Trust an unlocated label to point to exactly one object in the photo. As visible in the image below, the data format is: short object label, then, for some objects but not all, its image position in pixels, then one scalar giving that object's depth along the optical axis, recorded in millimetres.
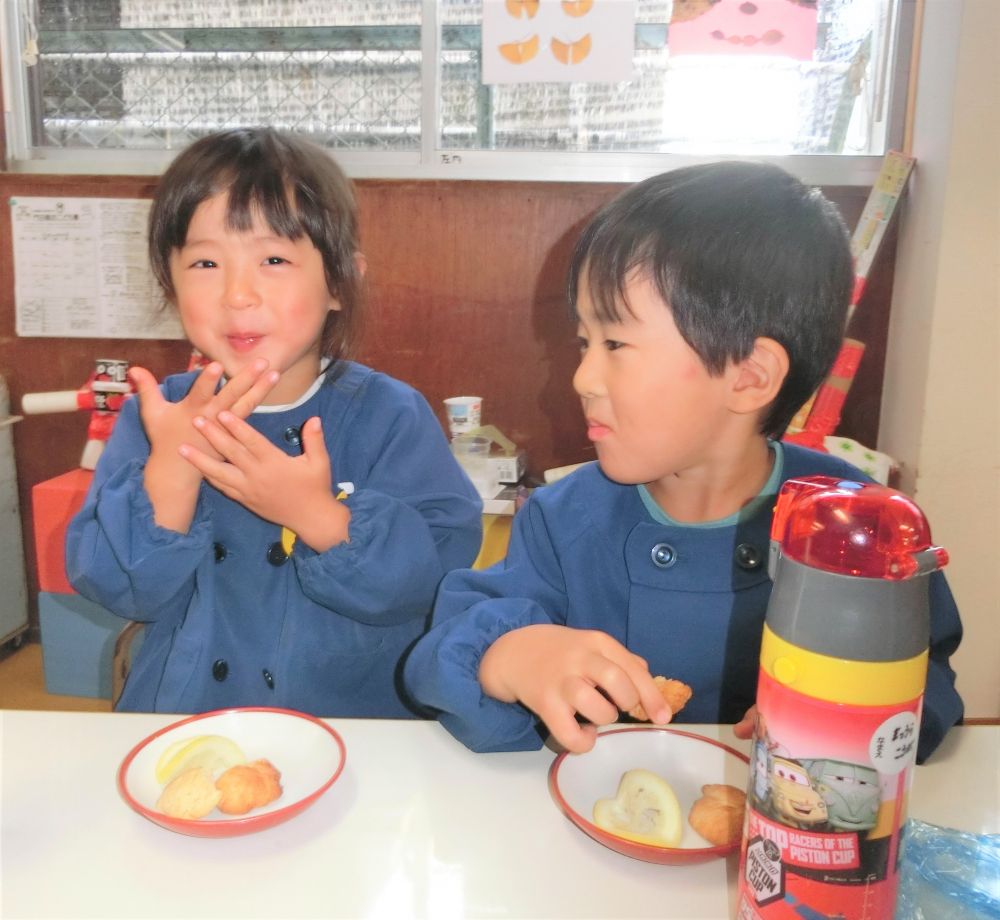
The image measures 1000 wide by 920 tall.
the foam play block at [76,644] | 2111
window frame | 2123
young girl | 947
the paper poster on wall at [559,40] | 2125
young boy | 727
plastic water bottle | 393
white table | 530
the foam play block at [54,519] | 2047
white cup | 2051
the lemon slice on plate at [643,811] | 591
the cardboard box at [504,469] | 1994
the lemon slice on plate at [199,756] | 662
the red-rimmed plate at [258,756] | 577
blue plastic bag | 504
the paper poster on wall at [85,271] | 2273
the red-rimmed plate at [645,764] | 649
